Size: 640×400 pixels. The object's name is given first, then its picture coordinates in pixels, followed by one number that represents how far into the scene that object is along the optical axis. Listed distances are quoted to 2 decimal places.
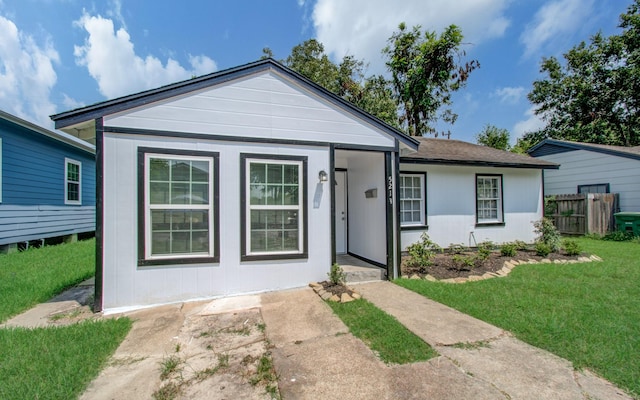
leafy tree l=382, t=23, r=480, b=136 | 17.58
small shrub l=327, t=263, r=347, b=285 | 5.11
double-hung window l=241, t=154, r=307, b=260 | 4.90
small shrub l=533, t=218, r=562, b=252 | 8.05
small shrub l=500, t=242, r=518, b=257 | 7.54
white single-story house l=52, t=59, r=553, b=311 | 4.29
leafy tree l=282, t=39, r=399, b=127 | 19.50
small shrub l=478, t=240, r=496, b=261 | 6.84
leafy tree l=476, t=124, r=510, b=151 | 23.86
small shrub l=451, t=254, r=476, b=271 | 6.41
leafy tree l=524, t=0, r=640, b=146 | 19.33
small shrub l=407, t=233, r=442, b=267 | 6.34
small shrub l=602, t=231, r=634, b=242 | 10.52
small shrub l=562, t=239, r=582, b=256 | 7.58
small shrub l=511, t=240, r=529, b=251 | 8.20
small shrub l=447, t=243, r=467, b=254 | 8.02
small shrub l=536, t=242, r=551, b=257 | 7.62
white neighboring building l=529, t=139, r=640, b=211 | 11.26
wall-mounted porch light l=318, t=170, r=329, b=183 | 5.31
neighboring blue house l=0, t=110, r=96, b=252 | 8.22
